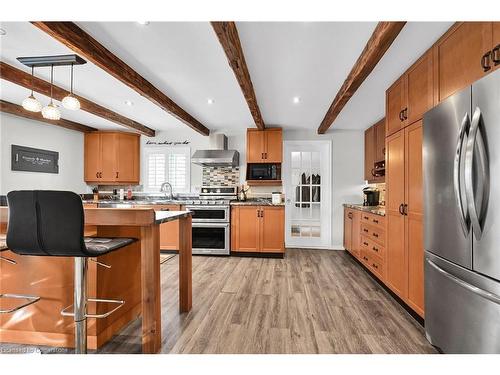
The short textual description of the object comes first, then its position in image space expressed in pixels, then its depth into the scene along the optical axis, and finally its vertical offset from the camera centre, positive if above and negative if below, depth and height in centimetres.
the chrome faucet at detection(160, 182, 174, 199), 501 +3
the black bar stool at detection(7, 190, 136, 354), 127 -17
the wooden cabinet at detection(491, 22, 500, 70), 134 +77
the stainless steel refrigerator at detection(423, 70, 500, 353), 115 -15
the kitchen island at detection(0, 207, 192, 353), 159 -66
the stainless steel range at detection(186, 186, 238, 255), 424 -59
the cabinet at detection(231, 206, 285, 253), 417 -63
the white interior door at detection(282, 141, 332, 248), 487 -2
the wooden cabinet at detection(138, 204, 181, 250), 437 -73
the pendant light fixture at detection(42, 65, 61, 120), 250 +79
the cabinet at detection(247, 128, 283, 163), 463 +84
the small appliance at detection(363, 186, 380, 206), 404 -9
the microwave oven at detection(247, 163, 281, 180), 466 +35
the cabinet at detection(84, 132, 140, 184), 495 +62
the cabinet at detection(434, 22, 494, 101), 144 +86
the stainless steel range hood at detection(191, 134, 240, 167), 457 +65
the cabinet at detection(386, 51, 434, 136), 201 +86
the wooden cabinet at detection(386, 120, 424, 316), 209 -23
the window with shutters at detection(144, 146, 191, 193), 509 +48
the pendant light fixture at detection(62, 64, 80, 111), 236 +83
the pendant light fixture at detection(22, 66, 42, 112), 232 +80
